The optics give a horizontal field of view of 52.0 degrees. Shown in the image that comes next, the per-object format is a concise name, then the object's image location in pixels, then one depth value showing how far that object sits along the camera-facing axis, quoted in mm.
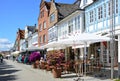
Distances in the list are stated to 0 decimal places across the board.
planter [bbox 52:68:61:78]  8110
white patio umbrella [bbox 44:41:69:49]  8914
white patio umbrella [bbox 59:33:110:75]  7160
